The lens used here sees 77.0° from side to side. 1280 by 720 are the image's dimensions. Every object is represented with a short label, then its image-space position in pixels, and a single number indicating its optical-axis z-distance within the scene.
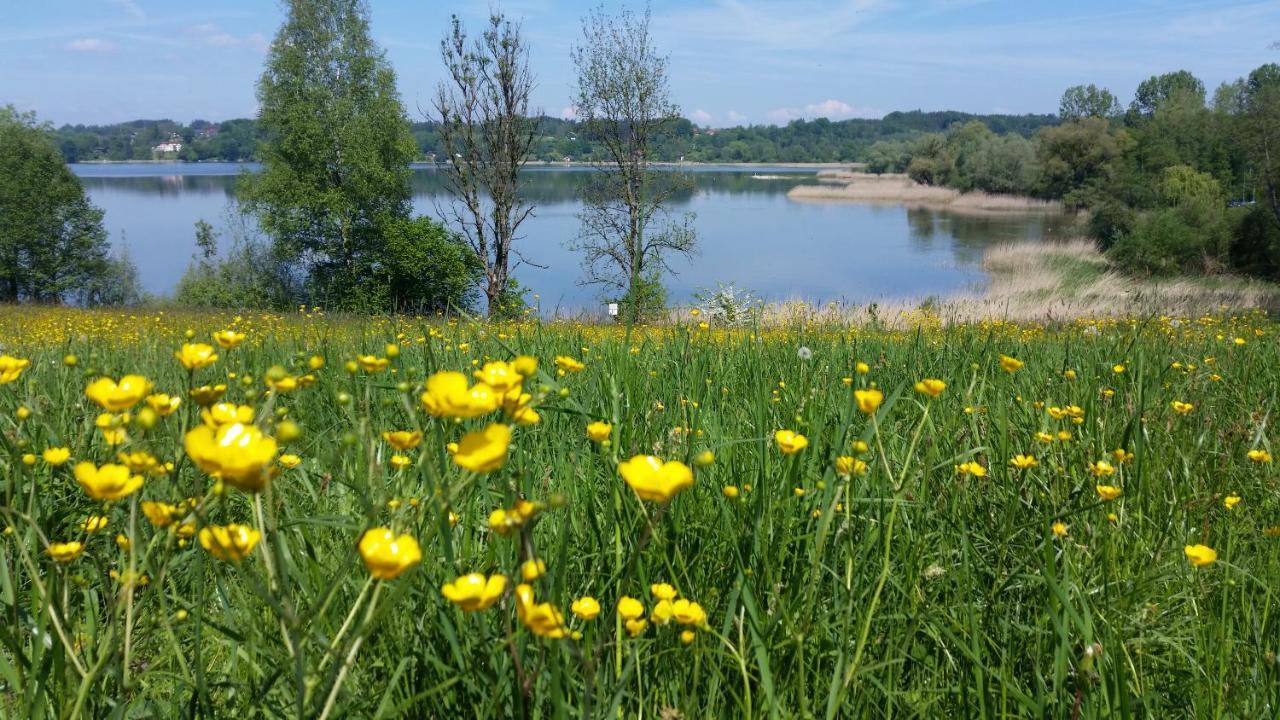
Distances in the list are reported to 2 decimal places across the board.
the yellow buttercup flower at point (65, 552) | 0.91
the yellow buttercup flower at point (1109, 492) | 1.25
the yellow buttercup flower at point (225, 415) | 0.79
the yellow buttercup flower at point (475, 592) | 0.61
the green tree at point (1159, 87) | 80.31
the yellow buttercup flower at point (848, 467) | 0.98
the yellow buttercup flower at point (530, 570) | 0.62
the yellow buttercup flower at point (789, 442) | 0.93
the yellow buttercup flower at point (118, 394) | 0.80
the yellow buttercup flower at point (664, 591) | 0.89
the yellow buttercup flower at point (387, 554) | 0.57
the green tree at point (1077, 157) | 47.34
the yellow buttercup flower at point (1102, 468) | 1.32
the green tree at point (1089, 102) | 79.12
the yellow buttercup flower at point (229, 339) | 1.06
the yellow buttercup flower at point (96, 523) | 1.14
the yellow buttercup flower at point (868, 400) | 0.95
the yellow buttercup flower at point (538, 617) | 0.64
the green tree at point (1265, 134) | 24.11
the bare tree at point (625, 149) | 21.48
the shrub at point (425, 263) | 26.94
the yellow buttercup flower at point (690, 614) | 0.84
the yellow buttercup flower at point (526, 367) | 0.75
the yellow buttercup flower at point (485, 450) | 0.58
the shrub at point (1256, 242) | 27.19
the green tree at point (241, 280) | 28.30
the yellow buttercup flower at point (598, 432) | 0.92
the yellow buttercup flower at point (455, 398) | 0.62
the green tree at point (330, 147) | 26.16
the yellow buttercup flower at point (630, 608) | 0.80
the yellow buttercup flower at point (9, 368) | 1.03
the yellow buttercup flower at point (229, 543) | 0.62
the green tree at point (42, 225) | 31.78
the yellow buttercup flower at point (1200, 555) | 1.01
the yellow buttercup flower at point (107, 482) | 0.73
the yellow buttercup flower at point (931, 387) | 1.04
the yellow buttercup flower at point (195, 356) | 0.87
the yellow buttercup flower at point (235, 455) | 0.57
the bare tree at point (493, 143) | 18.86
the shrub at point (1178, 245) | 28.97
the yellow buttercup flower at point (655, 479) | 0.62
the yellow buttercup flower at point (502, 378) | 0.70
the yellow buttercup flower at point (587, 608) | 0.78
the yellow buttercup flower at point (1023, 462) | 1.34
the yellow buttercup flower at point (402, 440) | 0.81
